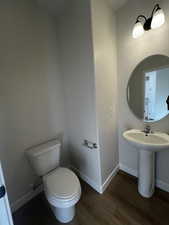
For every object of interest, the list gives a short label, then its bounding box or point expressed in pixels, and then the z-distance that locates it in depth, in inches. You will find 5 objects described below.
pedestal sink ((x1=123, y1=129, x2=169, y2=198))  59.6
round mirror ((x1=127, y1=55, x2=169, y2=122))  60.4
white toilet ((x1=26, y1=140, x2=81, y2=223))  49.5
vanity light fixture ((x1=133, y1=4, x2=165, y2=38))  51.0
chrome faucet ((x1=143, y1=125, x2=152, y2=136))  64.3
